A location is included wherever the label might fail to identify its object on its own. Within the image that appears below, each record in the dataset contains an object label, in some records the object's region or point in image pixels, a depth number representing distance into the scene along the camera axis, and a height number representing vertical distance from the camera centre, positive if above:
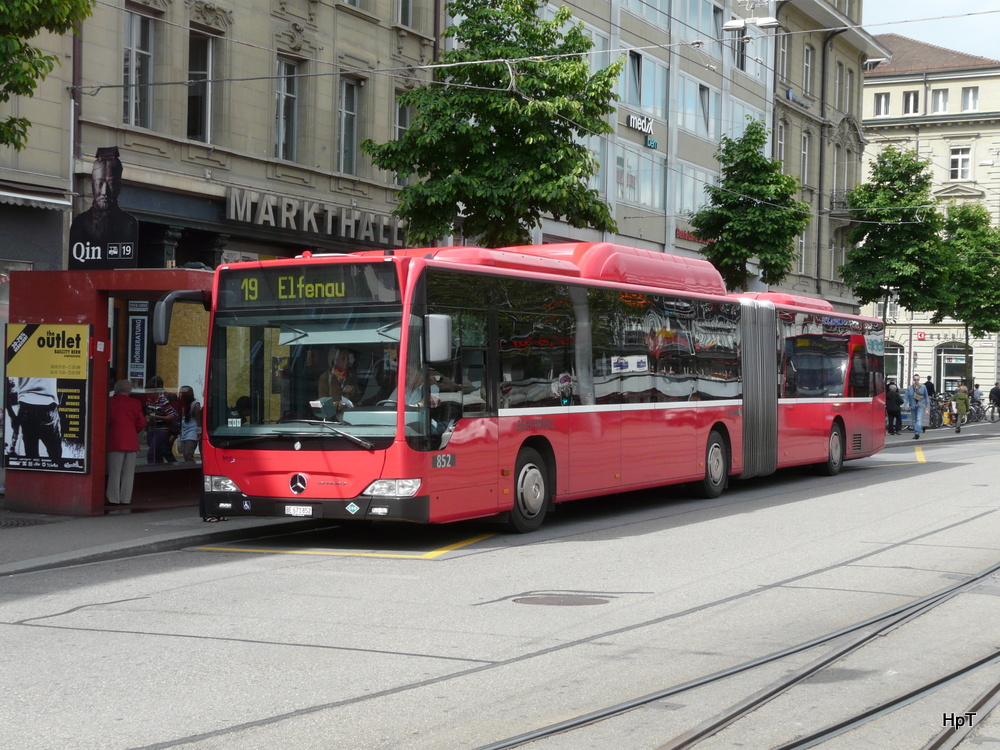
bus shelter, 14.99 +0.10
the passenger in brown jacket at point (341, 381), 12.48 -0.05
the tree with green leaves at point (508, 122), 21.12 +4.30
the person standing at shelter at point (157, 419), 20.62 -0.74
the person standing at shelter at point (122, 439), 15.47 -0.79
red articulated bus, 12.38 -0.05
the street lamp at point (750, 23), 26.61 +7.77
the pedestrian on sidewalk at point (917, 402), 38.56 -0.51
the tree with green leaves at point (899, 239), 41.16 +4.73
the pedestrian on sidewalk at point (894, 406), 40.22 -0.65
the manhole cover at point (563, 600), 9.52 -1.65
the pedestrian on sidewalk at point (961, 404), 43.25 -0.62
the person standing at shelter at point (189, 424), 20.00 -0.79
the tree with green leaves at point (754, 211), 34.09 +4.61
